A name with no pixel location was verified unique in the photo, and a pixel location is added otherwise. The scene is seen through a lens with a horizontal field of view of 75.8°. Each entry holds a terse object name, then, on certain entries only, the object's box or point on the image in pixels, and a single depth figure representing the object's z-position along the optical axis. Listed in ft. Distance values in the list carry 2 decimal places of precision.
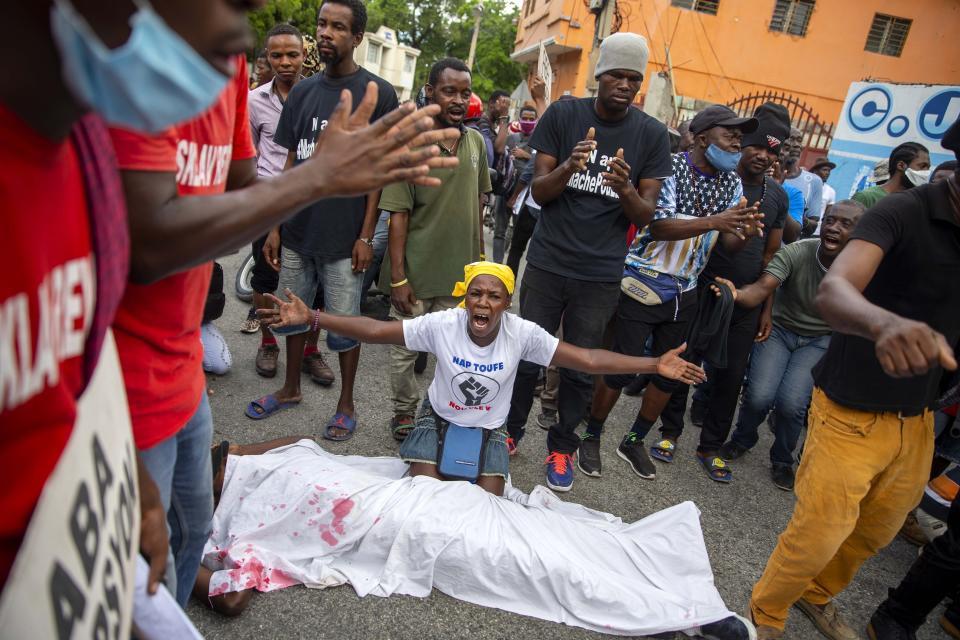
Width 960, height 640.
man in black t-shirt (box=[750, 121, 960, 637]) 6.67
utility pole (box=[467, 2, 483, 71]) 90.07
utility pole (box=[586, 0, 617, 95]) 29.27
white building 126.00
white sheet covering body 7.98
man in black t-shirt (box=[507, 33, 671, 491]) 10.53
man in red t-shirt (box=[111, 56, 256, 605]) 4.13
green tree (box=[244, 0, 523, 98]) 118.01
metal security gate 46.98
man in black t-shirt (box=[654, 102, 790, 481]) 12.62
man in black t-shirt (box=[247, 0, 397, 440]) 10.86
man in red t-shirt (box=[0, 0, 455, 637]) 2.19
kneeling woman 9.64
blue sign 25.13
